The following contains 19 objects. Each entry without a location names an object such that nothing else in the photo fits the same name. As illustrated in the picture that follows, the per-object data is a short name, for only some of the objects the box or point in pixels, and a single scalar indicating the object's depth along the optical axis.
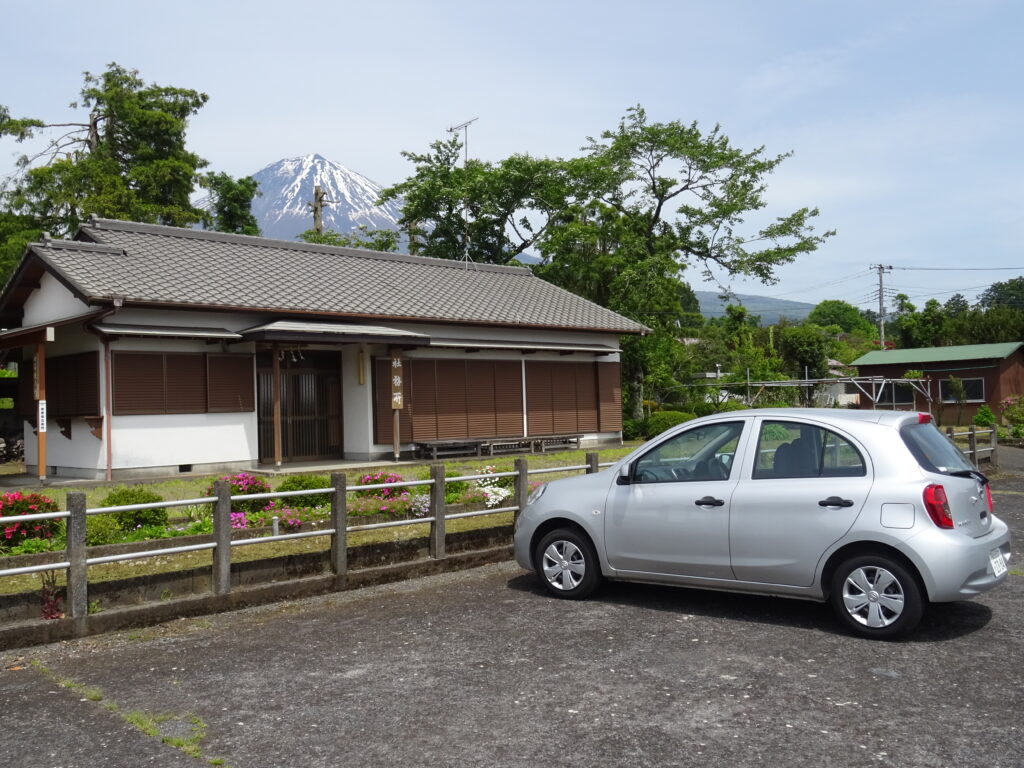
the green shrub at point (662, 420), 26.49
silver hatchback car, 6.24
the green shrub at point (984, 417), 33.47
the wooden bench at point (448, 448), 21.52
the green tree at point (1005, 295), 97.78
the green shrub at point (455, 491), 11.30
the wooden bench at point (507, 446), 22.70
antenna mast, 39.28
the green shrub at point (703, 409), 29.28
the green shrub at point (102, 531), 9.12
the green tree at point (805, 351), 50.41
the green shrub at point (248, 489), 10.98
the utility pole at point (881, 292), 75.93
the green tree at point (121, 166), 33.03
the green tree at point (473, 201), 37.47
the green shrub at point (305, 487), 11.76
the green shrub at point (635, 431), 27.83
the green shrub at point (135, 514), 10.20
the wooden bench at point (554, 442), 23.79
